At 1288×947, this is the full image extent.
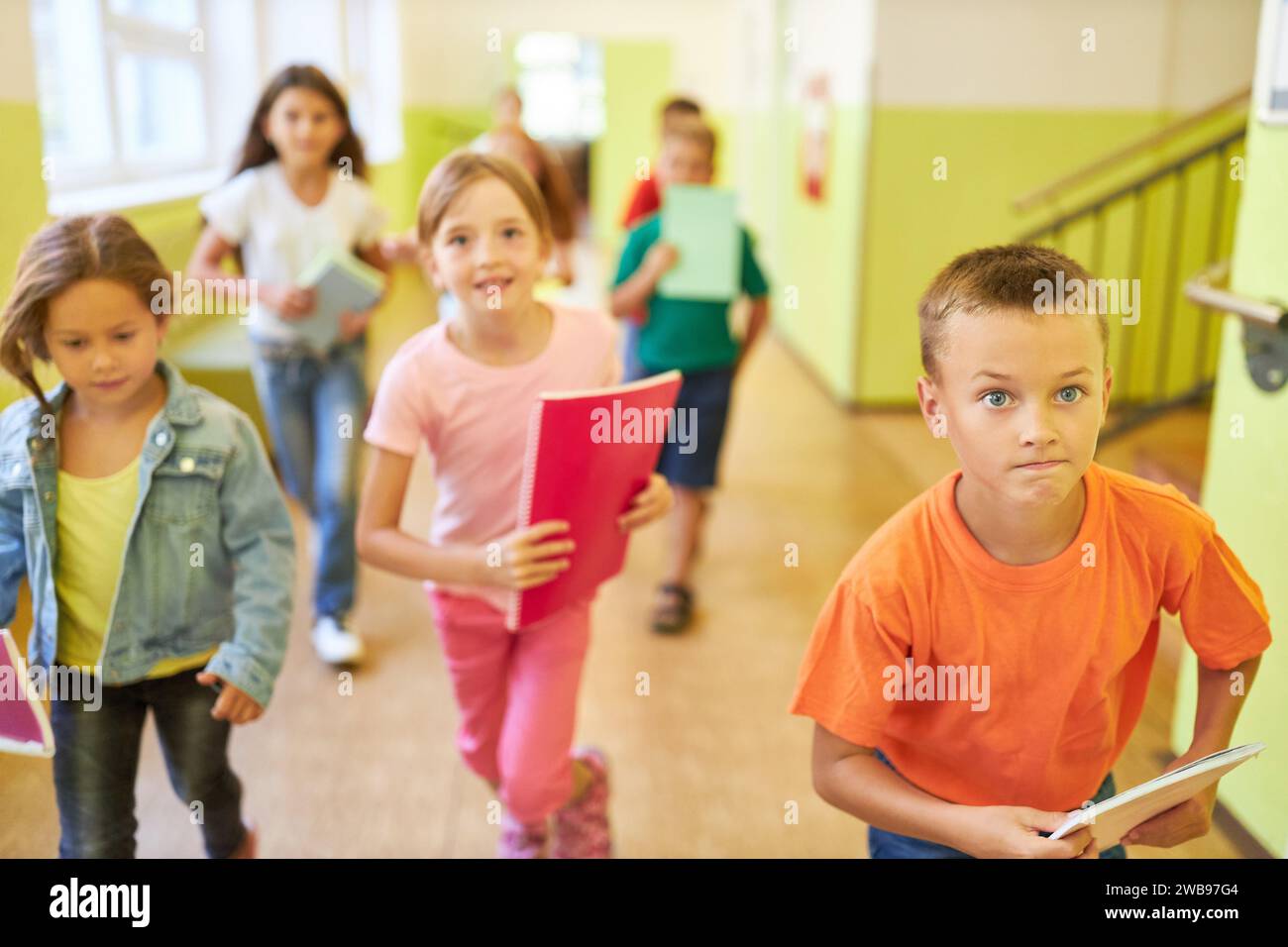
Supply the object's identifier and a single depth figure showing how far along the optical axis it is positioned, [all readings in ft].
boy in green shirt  9.33
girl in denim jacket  3.93
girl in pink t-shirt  4.70
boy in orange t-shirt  3.46
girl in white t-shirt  7.86
